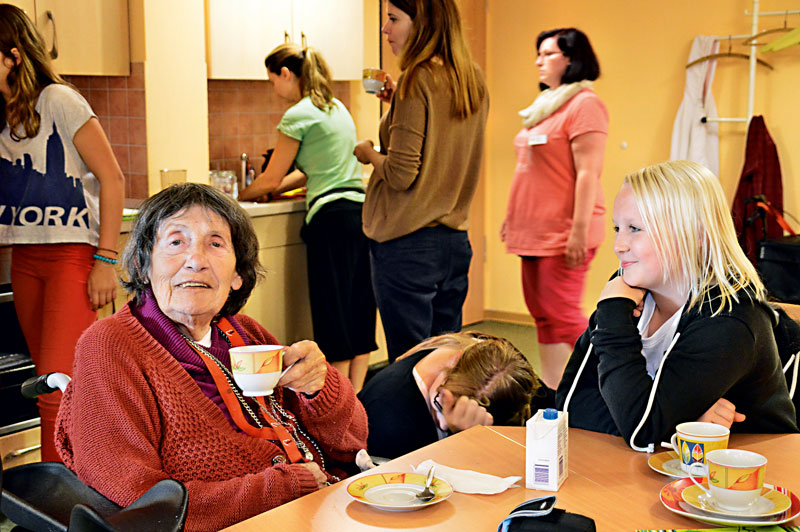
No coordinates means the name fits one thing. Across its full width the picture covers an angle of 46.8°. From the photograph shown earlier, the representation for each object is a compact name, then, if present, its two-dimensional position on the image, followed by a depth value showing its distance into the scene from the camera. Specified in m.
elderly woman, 1.54
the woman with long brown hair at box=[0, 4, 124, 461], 2.68
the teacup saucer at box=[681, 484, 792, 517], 1.31
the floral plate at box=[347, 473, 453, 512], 1.37
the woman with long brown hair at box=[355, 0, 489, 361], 3.01
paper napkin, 1.44
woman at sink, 3.76
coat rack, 4.85
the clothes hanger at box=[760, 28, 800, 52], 4.60
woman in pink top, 3.43
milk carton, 1.43
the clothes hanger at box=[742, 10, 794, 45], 4.83
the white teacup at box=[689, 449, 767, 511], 1.31
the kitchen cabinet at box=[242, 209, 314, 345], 3.87
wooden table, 1.33
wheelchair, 1.12
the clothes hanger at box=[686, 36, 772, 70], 5.01
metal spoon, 1.39
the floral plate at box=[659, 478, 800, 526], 1.29
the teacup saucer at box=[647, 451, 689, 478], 1.51
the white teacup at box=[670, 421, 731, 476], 1.47
